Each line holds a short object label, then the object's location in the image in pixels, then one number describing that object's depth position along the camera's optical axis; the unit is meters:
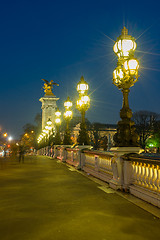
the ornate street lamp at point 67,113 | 22.55
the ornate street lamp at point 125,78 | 9.05
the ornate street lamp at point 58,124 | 29.50
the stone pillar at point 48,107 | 107.64
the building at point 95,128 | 87.88
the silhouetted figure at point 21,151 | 24.12
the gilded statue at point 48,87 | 110.67
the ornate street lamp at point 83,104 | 16.28
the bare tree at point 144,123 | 63.34
